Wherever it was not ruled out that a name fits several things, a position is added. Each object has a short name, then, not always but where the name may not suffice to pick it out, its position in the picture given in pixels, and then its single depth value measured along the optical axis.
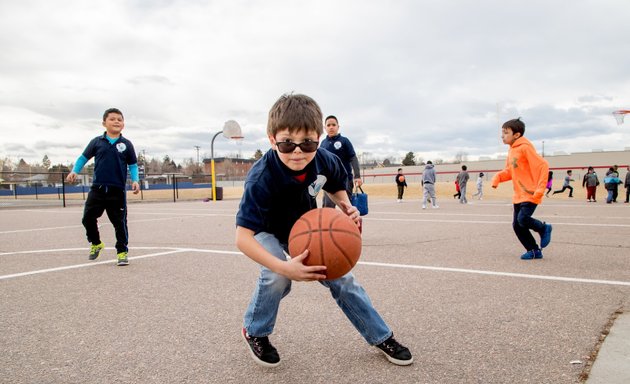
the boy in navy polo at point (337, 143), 7.71
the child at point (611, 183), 20.86
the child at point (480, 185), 26.53
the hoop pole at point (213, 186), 25.99
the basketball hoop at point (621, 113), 28.22
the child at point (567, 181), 28.03
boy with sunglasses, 2.54
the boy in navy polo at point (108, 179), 5.92
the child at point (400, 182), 24.44
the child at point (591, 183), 22.16
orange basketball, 2.38
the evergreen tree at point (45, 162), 147.69
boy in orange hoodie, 5.70
